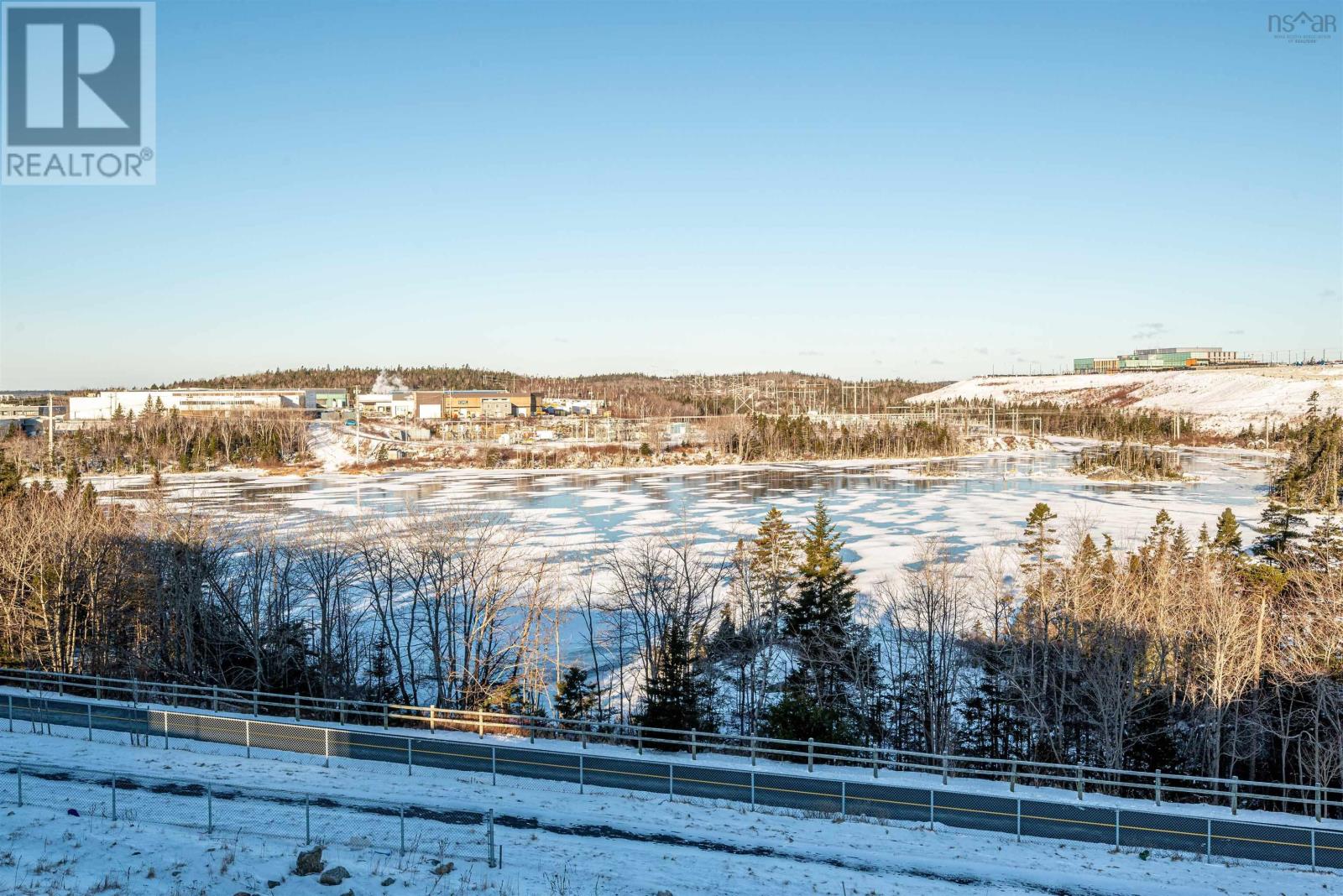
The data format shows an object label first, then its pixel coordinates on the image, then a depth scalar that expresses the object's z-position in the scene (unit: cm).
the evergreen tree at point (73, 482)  4884
